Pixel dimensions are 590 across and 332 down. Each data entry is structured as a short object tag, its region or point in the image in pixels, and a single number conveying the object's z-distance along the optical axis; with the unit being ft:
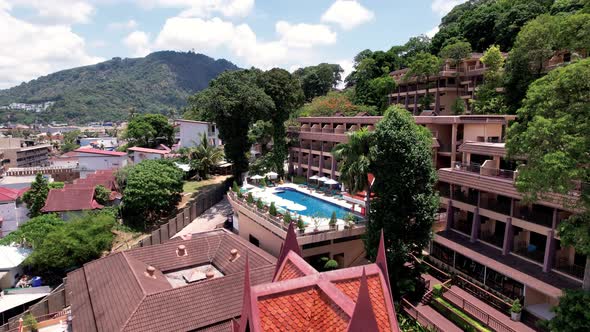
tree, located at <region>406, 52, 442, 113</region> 171.12
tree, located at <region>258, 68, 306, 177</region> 155.53
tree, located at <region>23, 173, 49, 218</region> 141.28
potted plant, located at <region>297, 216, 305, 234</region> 84.74
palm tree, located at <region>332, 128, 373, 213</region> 81.35
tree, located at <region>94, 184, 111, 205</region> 138.51
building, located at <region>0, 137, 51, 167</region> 305.53
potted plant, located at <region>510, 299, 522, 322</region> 65.26
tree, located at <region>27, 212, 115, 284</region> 95.76
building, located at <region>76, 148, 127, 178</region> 201.36
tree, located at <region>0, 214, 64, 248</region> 104.63
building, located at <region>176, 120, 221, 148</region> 223.10
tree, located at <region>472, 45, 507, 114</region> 136.56
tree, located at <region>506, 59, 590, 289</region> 47.09
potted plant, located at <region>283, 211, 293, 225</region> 88.65
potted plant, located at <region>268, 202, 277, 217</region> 93.56
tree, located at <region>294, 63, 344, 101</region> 289.94
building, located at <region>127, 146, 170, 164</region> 200.34
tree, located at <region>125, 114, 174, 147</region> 262.26
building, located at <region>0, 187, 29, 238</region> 138.21
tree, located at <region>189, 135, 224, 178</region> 175.14
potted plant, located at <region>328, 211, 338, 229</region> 87.97
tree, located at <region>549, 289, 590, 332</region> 47.44
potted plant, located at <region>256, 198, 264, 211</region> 99.90
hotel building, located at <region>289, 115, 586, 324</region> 67.15
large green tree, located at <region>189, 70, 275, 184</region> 144.66
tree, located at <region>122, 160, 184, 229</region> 124.16
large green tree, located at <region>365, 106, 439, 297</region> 71.61
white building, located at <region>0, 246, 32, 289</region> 96.37
